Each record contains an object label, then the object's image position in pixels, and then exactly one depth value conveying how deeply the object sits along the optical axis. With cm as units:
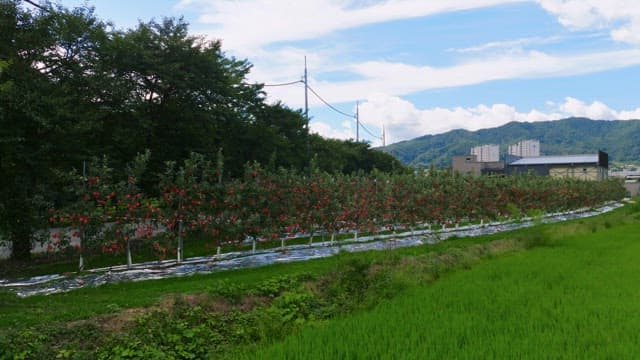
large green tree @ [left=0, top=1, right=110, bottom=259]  1431
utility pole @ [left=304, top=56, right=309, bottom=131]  3778
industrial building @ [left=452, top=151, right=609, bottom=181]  9000
